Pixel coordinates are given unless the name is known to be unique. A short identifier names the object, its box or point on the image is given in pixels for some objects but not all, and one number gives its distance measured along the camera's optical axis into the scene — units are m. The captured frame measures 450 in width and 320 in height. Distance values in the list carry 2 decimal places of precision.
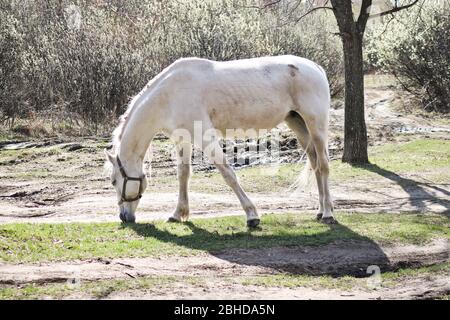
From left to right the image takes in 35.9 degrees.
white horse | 8.91
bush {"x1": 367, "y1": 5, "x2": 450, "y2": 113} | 23.97
